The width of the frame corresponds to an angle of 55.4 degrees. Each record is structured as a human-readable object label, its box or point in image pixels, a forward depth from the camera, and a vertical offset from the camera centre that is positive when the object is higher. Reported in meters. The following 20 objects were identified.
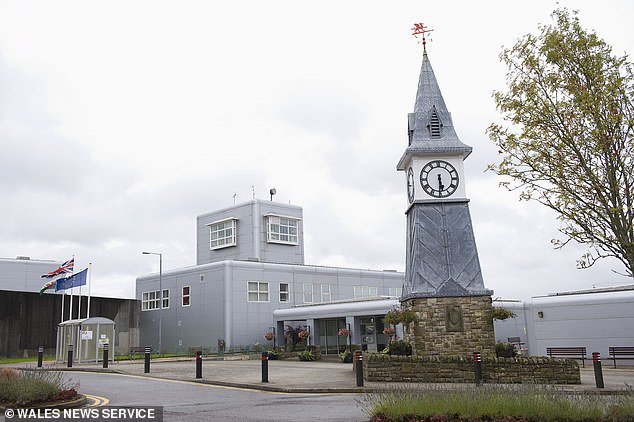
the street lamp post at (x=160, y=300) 43.94 +2.16
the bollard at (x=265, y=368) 19.77 -1.40
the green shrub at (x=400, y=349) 22.48 -1.04
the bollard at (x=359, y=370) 18.44 -1.45
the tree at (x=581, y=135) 13.95 +4.25
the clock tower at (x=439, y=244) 22.12 +2.88
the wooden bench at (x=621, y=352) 26.12 -1.70
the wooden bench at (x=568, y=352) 28.25 -1.74
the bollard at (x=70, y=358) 29.39 -1.29
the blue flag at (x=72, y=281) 41.22 +3.40
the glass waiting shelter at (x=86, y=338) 32.97 -0.39
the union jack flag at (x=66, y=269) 41.56 +4.26
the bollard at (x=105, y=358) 28.59 -1.30
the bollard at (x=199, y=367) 21.95 -1.44
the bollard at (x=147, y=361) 25.05 -1.33
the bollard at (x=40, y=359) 28.96 -1.30
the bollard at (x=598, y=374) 17.64 -1.74
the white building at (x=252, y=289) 41.16 +2.81
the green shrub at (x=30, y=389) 12.81 -1.22
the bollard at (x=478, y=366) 18.67 -1.49
